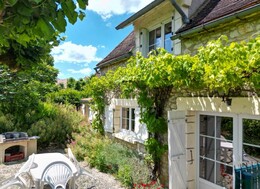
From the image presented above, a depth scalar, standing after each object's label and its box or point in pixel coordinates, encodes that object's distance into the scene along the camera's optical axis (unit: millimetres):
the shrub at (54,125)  11482
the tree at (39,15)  1851
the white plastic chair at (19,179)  5746
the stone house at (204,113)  4684
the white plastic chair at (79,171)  6345
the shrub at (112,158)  6871
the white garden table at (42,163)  5703
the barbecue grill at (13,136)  9445
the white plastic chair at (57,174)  5723
